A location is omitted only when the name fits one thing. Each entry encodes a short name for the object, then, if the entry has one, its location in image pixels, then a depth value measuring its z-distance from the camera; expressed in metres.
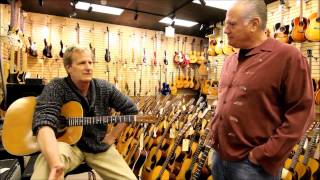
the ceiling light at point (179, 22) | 7.92
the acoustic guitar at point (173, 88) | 9.20
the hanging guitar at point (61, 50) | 7.63
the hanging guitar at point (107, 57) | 8.26
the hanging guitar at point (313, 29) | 4.24
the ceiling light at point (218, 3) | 5.89
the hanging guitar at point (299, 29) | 4.56
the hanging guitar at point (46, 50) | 7.29
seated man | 1.90
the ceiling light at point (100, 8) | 6.61
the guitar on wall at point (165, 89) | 8.95
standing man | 1.34
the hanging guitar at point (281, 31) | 4.86
